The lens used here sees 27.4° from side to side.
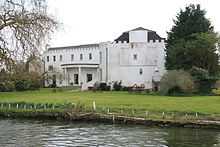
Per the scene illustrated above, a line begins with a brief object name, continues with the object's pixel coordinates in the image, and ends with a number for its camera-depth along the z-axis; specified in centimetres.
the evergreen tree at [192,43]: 5744
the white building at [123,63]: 6862
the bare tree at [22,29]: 3322
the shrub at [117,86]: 6694
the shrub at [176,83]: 5400
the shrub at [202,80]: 5606
